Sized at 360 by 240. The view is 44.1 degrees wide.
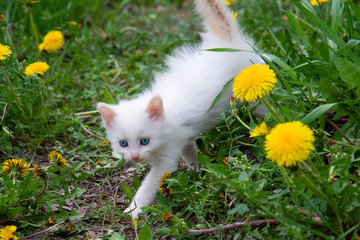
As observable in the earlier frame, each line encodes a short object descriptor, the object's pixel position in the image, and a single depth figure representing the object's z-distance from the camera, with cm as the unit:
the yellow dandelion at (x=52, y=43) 388
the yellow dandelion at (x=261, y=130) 200
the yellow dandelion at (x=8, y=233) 228
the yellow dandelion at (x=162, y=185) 268
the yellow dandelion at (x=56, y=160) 266
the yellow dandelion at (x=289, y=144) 168
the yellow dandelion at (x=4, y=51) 282
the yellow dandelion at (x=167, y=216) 226
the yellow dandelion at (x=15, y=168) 255
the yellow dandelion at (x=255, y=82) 198
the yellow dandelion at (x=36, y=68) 320
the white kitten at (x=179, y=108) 275
